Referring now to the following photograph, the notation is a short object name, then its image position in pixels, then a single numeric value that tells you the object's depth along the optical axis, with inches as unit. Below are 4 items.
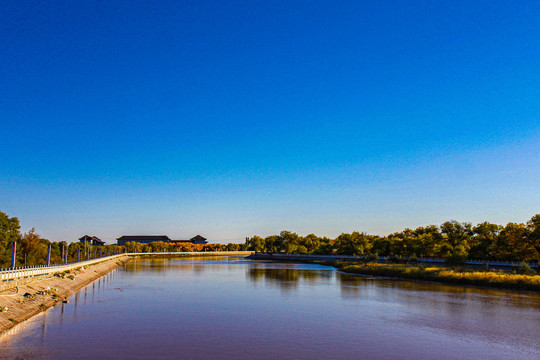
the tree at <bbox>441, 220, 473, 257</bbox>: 5147.6
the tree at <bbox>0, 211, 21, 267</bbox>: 3454.7
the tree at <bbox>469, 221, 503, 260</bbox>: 3756.9
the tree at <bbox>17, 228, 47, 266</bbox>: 3858.3
